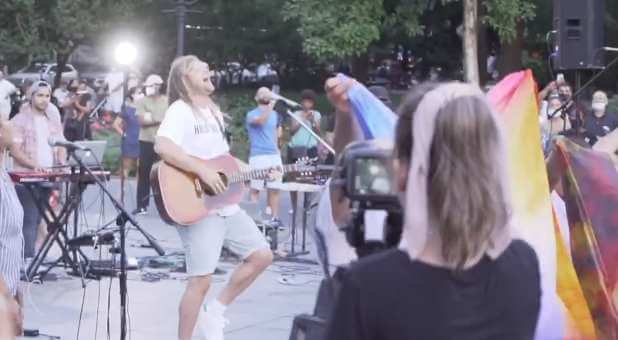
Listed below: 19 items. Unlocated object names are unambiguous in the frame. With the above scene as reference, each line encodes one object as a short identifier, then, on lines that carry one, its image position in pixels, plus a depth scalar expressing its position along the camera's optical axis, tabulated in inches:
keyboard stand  390.6
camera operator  100.8
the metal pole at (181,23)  646.5
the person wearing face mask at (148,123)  570.3
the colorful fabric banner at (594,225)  185.5
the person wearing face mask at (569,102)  350.6
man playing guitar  272.7
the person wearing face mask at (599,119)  536.7
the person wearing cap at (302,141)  565.3
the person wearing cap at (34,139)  406.0
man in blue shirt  518.6
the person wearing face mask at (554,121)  305.2
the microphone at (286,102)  372.8
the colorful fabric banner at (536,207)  175.3
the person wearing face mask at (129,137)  641.0
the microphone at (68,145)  346.9
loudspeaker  414.0
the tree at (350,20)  856.9
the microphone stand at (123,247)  269.4
